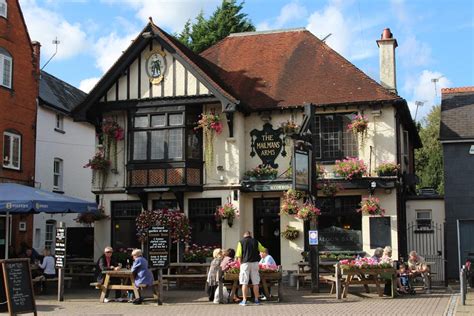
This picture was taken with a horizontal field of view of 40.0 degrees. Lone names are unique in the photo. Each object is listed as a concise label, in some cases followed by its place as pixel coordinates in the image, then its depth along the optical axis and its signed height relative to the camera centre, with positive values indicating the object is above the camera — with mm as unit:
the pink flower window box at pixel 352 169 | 20328 +1353
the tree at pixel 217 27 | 36719 +10696
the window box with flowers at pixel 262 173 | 21359 +1301
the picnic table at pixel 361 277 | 15477 -1580
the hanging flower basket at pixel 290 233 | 20969 -654
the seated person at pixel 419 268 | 17438 -1506
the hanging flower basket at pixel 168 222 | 20828 -285
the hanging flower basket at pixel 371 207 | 20156 +164
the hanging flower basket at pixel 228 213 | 20859 -1
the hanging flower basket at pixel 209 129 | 21281 +2757
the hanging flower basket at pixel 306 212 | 17938 +18
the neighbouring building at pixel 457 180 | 21312 +1052
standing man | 14820 -1191
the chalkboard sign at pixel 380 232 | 20519 -625
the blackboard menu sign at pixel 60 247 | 16312 -842
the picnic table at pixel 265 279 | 15391 -1575
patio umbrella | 17281 +328
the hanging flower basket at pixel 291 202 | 20438 +337
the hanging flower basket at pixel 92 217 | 22047 -115
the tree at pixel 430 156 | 41969 +3808
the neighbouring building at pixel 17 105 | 23984 +4141
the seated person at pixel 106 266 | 16500 -1340
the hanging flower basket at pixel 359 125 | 20438 +2738
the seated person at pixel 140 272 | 15438 -1393
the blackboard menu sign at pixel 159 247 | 18453 -971
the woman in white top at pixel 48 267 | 18562 -1517
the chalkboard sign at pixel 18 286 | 11727 -1320
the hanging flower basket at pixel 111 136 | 22172 +2669
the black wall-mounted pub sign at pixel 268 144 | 21703 +2281
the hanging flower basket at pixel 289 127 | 21344 +2797
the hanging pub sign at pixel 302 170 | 16156 +1091
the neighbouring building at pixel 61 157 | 26438 +2489
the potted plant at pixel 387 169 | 20188 +1332
